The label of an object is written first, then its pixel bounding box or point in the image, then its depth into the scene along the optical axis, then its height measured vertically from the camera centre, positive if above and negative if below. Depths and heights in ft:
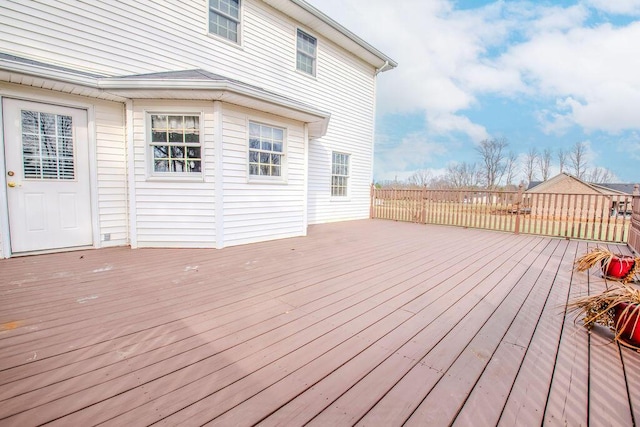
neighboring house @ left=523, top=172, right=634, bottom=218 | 74.95 +3.31
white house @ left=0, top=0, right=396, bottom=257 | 13.35 +3.19
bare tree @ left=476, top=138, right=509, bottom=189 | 109.19 +15.02
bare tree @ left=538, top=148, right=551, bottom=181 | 114.21 +14.63
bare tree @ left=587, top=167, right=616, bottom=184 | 111.96 +9.58
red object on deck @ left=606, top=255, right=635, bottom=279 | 11.22 -2.78
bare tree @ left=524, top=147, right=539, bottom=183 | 115.55 +14.54
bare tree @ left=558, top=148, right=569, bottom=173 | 112.27 +16.21
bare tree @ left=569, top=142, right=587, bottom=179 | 110.32 +15.72
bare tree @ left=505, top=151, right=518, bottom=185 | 111.96 +11.80
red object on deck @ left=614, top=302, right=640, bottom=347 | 6.27 -2.91
